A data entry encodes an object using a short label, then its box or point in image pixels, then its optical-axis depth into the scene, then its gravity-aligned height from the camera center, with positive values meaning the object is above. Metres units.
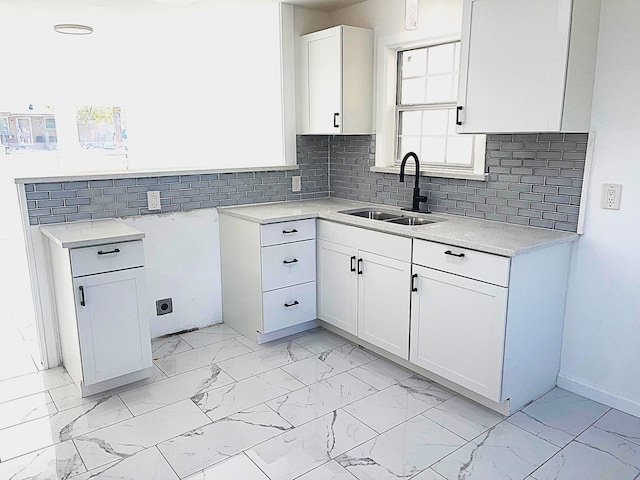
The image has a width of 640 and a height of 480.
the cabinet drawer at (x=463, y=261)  2.20 -0.56
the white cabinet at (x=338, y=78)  3.30 +0.46
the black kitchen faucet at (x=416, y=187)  3.07 -0.27
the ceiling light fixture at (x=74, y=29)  3.21 +0.76
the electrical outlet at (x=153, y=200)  3.16 -0.35
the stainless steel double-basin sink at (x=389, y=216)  3.15 -0.48
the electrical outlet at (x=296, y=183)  3.79 -0.29
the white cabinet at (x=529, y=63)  2.13 +0.37
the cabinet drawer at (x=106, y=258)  2.39 -0.56
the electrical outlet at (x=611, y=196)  2.32 -0.24
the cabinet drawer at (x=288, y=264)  3.09 -0.77
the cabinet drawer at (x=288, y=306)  3.13 -1.05
